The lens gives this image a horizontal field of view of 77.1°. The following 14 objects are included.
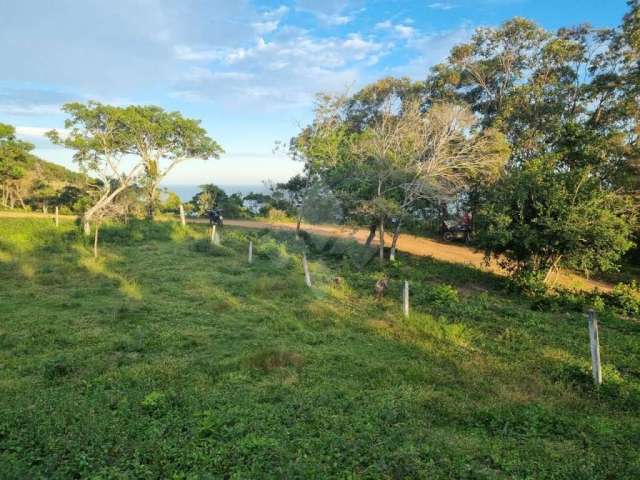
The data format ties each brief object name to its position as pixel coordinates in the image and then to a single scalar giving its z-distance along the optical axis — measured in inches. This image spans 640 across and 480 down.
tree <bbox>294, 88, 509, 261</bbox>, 687.1
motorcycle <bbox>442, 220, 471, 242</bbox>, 1025.5
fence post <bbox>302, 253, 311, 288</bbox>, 509.7
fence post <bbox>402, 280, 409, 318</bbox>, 399.2
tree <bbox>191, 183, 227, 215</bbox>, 1275.8
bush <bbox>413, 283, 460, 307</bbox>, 447.1
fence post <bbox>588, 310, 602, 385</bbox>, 259.1
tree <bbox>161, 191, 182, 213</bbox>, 1487.5
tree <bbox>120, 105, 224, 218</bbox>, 905.5
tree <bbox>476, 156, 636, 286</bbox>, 515.8
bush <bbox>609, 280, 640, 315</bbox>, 459.5
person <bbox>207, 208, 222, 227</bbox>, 1119.6
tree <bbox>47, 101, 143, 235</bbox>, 825.5
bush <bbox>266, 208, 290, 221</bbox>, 1327.5
